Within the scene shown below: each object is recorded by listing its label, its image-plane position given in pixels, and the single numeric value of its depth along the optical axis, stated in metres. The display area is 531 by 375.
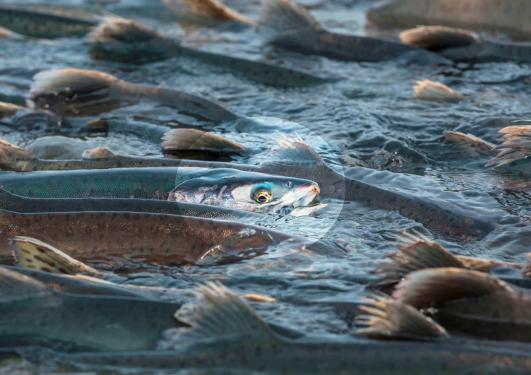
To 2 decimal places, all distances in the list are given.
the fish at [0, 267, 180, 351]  7.87
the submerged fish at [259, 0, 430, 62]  17.08
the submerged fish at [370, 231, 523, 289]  8.18
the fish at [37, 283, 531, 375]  7.10
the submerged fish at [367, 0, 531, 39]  18.25
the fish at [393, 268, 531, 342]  7.73
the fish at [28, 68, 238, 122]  14.98
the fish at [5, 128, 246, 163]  11.62
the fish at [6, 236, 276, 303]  8.29
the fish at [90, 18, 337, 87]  17.18
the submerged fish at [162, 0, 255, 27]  19.09
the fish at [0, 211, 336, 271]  9.41
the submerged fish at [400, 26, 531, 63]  16.50
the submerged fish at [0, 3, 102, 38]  18.70
